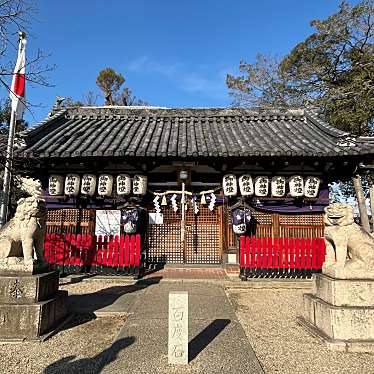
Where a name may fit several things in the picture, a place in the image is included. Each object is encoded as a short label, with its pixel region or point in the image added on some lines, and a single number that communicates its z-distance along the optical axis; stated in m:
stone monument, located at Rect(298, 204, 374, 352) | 4.58
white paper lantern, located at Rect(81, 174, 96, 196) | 10.51
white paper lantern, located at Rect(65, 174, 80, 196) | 10.51
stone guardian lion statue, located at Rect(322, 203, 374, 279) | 4.88
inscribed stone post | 3.93
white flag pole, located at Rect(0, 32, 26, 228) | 7.66
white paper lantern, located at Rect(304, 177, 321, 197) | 10.42
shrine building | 10.07
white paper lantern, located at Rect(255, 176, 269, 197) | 10.53
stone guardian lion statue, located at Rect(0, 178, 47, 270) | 5.19
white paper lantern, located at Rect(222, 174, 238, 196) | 10.52
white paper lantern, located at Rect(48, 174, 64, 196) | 10.55
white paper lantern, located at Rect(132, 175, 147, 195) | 10.52
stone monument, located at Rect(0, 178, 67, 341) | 4.80
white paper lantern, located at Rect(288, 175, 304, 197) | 10.43
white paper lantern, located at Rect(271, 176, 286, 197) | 10.54
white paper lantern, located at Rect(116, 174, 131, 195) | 10.52
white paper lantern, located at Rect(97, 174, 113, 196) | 10.52
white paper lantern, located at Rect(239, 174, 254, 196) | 10.46
